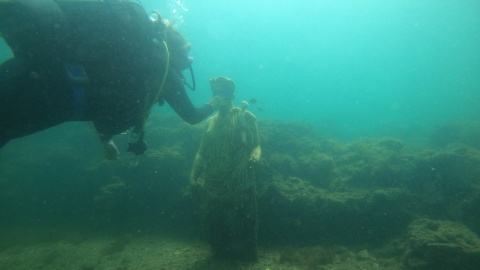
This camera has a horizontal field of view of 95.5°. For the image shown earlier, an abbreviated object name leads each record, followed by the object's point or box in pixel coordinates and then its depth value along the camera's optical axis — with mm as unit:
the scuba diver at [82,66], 1702
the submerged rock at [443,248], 4145
